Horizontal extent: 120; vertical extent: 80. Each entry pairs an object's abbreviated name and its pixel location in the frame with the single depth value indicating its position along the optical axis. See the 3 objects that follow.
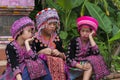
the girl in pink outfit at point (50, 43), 5.67
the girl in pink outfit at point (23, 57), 5.41
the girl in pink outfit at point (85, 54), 6.03
